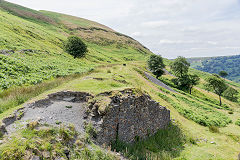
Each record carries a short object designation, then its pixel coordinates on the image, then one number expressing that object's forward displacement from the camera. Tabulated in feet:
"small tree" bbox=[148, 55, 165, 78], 214.48
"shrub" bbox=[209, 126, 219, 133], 72.50
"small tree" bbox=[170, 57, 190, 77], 223.71
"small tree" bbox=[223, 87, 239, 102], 245.45
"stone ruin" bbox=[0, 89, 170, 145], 36.04
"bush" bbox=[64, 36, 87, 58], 200.85
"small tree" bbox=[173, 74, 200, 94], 209.25
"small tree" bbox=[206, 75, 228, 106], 204.95
